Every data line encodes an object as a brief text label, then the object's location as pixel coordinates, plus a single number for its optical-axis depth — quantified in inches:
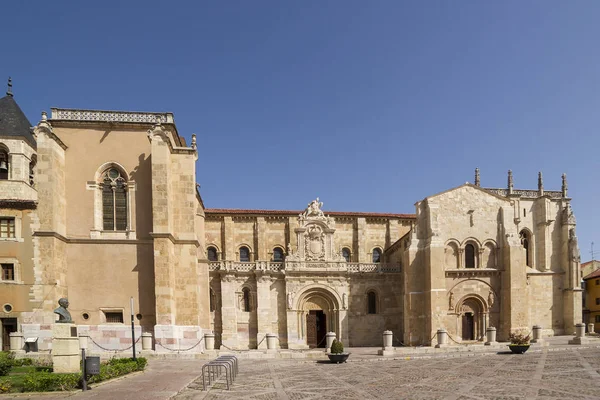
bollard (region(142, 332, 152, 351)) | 785.3
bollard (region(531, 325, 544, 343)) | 945.2
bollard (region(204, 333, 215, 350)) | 825.5
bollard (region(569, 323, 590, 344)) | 950.4
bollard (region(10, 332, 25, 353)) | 747.4
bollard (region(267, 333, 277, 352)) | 841.3
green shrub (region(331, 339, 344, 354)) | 726.5
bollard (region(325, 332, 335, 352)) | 844.9
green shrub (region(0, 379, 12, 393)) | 422.0
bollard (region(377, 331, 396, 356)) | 828.6
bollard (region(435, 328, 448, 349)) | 903.7
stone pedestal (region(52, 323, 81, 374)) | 511.2
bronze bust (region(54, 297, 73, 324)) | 524.4
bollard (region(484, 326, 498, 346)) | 928.2
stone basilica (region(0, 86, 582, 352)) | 810.2
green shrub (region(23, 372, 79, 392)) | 433.1
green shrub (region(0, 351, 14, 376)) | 534.9
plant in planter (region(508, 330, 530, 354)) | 807.1
